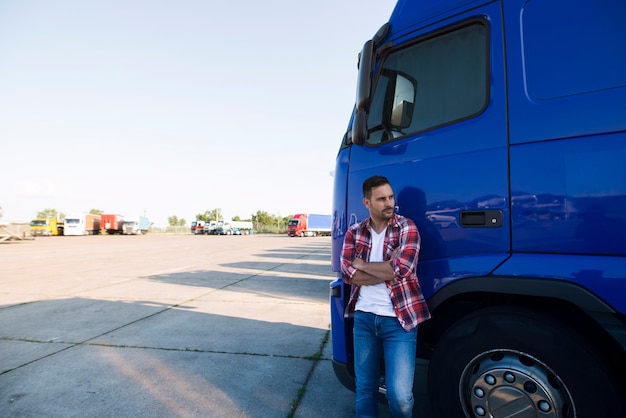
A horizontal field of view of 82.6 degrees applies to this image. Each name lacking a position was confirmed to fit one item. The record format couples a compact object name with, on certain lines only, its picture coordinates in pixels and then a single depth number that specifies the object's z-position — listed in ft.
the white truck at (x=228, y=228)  199.21
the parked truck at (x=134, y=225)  170.43
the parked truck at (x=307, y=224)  162.61
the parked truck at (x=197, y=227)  218.38
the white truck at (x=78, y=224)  145.18
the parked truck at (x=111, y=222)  162.20
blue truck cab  4.93
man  6.14
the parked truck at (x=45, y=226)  139.54
